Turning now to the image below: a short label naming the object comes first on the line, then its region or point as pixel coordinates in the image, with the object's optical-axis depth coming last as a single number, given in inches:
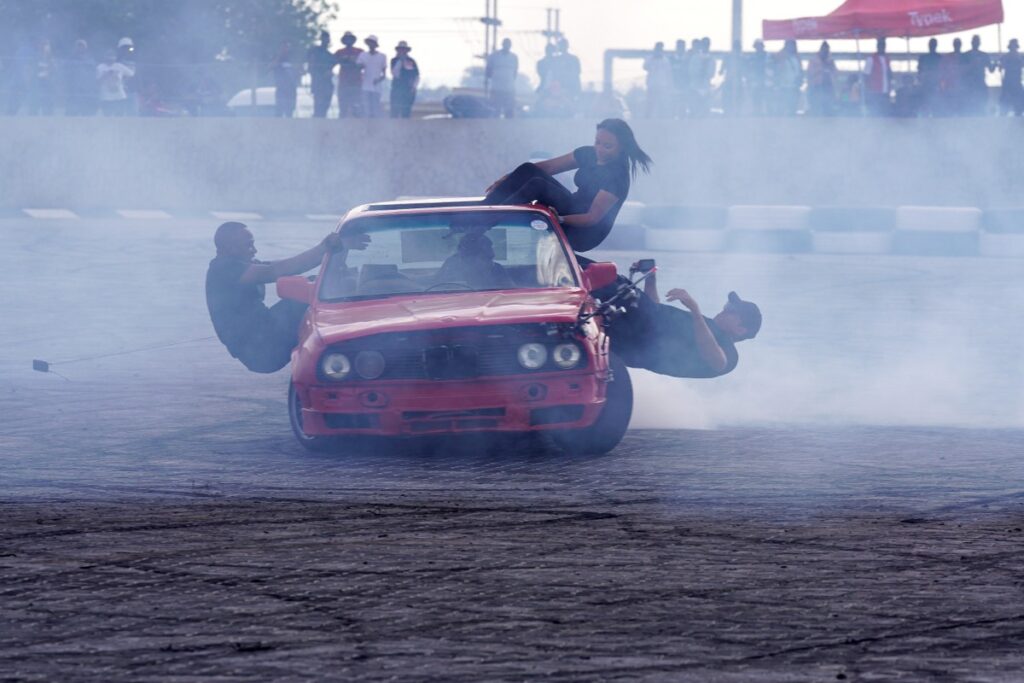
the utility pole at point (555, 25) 3559.8
